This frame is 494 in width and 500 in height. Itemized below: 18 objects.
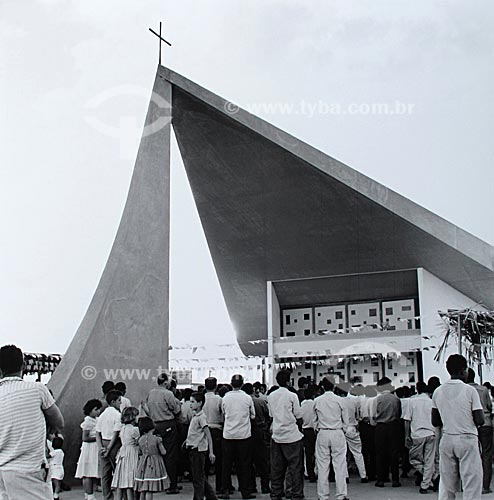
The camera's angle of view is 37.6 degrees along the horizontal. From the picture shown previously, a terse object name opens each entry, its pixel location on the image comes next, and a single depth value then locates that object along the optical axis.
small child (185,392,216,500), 8.12
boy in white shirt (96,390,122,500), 7.57
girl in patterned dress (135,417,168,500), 6.83
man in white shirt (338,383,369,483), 10.09
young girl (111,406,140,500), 6.99
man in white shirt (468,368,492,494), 8.69
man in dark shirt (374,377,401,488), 9.65
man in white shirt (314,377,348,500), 7.95
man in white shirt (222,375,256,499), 8.69
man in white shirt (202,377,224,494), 9.27
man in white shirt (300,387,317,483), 9.69
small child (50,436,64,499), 8.24
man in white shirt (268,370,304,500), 8.07
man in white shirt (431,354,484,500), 5.83
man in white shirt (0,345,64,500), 3.77
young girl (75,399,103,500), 7.96
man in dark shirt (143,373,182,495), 8.93
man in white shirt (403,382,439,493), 9.05
